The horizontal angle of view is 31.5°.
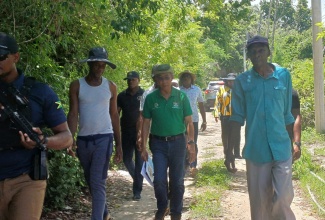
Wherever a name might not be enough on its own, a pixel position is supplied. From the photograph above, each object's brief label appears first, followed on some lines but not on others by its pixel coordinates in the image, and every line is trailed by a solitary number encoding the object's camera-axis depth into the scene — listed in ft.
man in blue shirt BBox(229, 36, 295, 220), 17.03
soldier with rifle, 11.82
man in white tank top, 19.98
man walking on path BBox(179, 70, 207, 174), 33.27
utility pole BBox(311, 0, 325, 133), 49.08
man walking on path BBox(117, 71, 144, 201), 28.22
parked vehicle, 111.96
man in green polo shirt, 21.30
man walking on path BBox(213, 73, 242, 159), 35.78
